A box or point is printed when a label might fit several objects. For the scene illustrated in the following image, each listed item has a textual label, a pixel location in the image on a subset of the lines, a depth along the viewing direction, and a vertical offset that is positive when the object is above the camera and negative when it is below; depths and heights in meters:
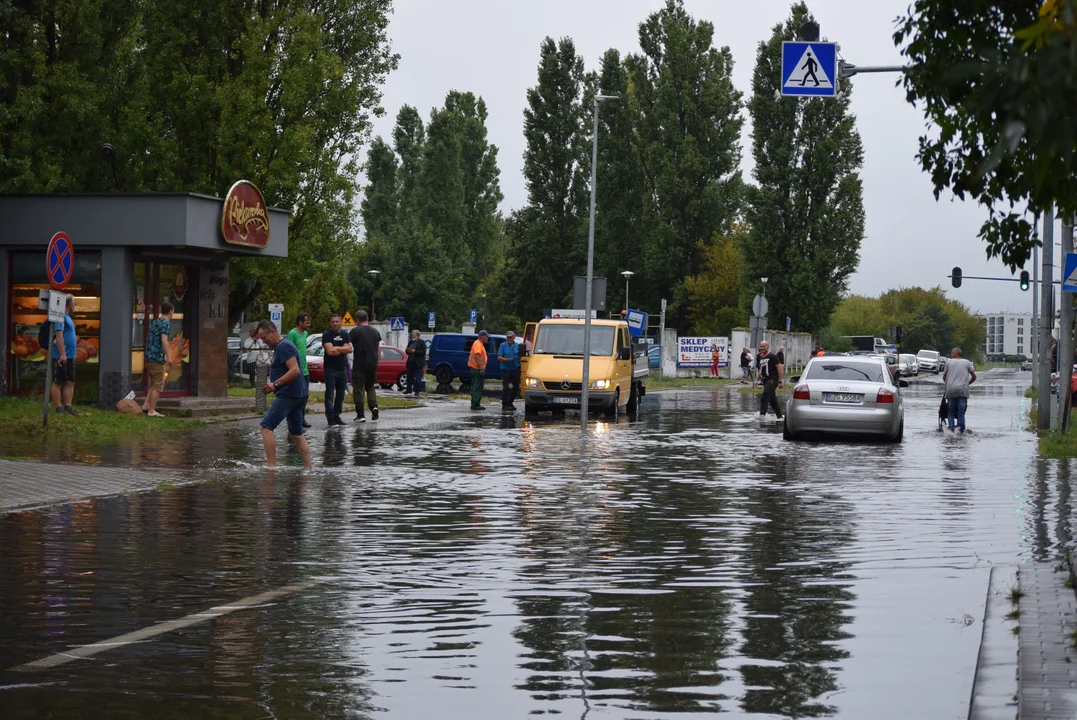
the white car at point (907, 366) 88.00 -0.91
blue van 50.34 -0.38
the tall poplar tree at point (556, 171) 86.25 +10.46
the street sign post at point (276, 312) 44.38 +0.95
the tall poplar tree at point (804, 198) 74.25 +7.81
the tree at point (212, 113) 35.03 +5.93
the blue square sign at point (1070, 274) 22.75 +1.25
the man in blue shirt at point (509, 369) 35.72 -0.58
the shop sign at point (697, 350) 76.12 -0.09
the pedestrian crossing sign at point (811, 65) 20.09 +3.95
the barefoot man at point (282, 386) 17.14 -0.51
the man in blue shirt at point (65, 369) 24.17 -0.48
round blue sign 21.50 +1.21
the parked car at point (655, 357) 76.44 -0.48
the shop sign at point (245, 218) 28.88 +2.52
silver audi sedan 24.34 -0.95
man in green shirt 22.23 +0.14
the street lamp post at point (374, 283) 89.87 +3.80
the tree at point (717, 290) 86.00 +3.49
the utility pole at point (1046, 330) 27.26 +0.45
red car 48.50 -0.76
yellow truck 31.88 -0.46
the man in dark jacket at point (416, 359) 43.31 -0.43
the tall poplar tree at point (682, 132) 80.44 +12.04
